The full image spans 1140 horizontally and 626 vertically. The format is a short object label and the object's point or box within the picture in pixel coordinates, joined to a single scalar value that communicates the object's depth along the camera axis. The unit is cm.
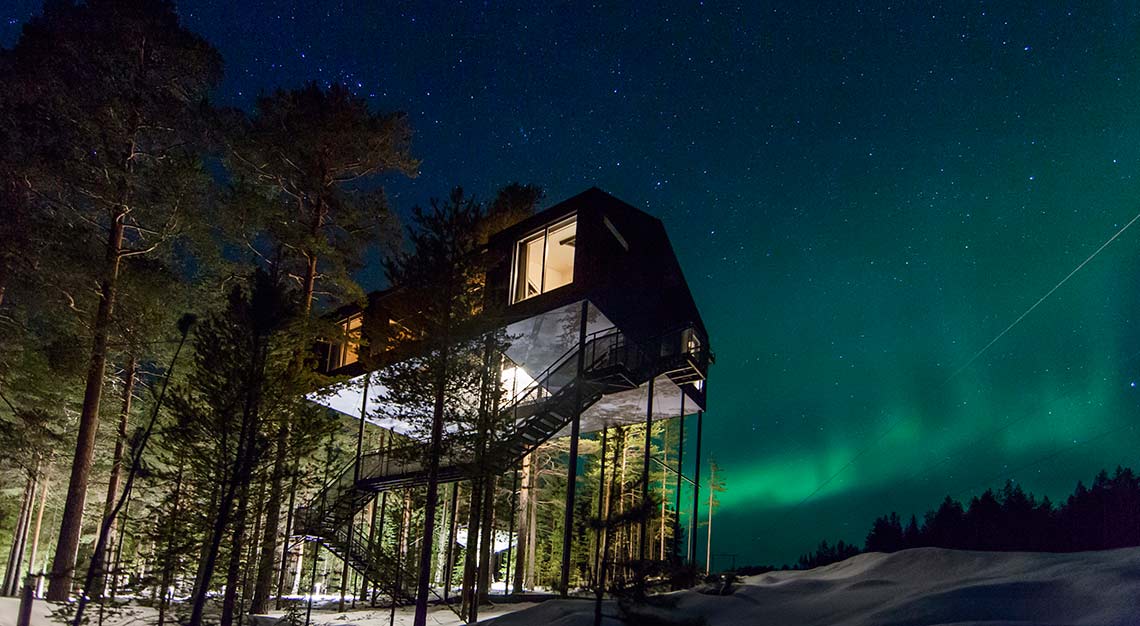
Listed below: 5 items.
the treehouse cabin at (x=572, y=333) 1780
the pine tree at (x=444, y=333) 1617
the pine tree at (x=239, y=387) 1405
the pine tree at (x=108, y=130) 1792
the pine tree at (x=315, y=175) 2117
